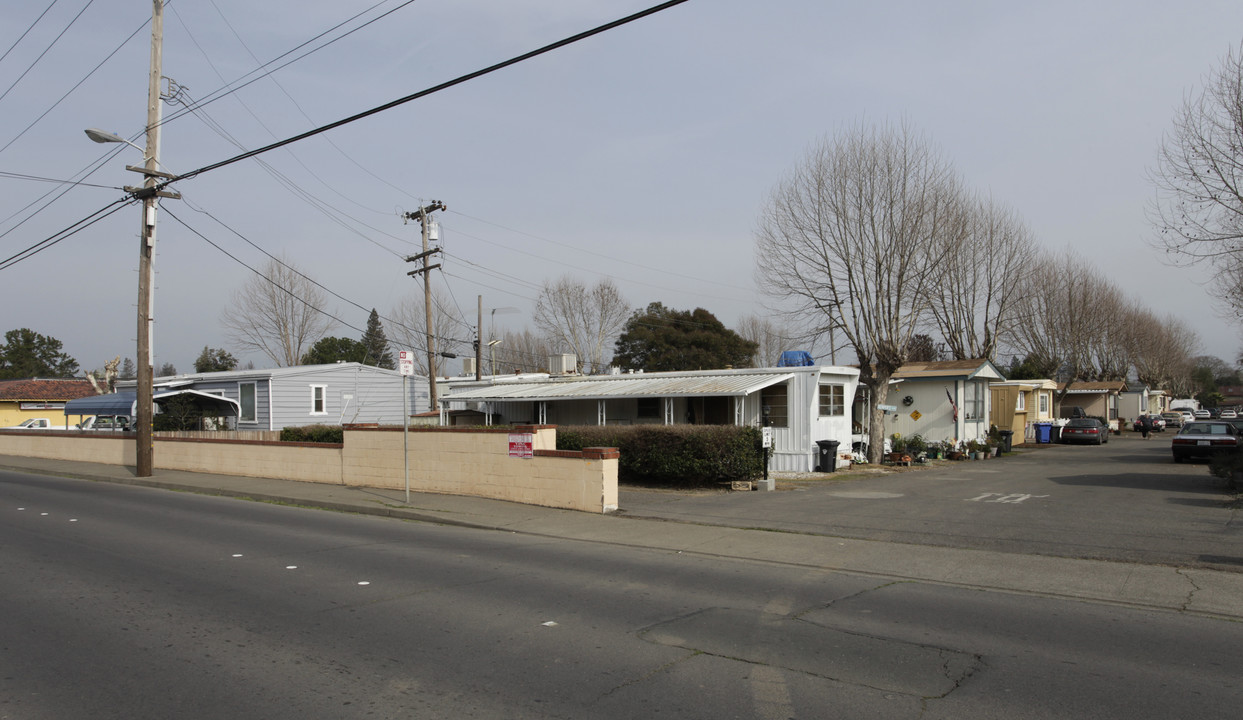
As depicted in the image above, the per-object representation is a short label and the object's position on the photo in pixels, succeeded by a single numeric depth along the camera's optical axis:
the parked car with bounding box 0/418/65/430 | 44.66
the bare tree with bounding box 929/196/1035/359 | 36.84
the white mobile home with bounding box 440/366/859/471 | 22.30
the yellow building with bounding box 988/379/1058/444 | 37.81
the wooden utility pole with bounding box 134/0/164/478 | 20.97
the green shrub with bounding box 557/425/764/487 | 18.38
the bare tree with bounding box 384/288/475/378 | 52.88
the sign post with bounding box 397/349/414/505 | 14.73
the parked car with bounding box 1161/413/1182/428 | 59.62
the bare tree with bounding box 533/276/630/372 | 52.31
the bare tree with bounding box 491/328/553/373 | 59.91
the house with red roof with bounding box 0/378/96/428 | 54.12
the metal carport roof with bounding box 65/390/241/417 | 31.78
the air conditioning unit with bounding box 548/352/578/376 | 32.22
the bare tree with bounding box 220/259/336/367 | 48.44
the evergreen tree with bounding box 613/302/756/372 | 53.25
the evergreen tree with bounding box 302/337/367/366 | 64.56
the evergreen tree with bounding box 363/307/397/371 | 78.94
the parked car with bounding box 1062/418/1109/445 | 39.44
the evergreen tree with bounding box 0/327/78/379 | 84.75
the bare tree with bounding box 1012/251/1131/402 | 45.91
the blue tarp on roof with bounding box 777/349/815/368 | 26.92
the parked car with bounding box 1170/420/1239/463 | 24.44
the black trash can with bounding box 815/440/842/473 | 22.30
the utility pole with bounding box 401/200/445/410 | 31.41
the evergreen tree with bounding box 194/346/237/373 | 77.31
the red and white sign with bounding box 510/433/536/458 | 15.22
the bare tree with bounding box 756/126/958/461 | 24.08
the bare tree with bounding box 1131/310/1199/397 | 64.43
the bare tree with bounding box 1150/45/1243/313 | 16.02
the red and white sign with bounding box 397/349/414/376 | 14.84
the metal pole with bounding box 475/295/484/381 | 36.68
